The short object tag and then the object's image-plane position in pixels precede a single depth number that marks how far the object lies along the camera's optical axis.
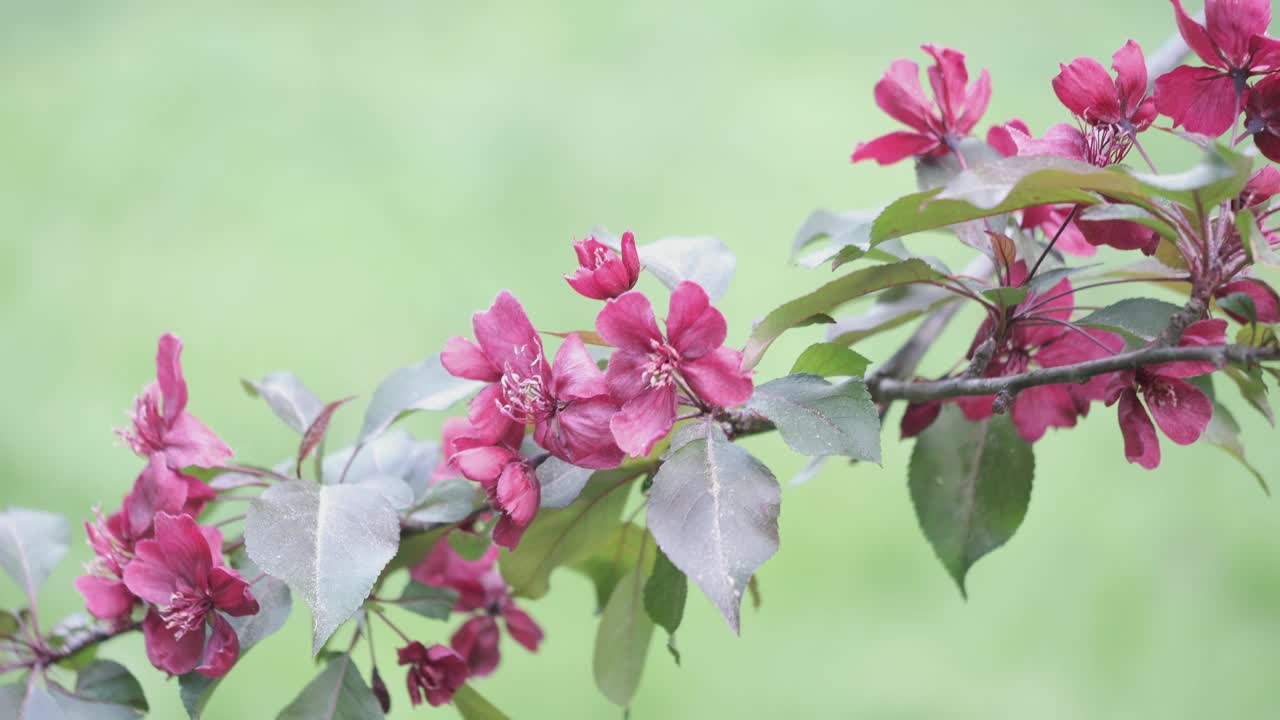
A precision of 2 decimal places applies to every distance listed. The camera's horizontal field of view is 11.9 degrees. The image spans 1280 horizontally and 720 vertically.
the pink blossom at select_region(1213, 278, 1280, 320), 1.44
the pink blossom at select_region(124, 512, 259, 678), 1.44
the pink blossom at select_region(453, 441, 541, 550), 1.43
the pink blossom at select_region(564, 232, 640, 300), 1.43
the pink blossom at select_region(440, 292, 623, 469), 1.43
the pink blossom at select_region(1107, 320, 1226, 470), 1.44
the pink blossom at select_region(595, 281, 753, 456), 1.42
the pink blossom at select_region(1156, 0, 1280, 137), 1.43
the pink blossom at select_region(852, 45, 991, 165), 1.49
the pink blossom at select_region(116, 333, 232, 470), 1.48
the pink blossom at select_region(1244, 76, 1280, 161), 1.43
